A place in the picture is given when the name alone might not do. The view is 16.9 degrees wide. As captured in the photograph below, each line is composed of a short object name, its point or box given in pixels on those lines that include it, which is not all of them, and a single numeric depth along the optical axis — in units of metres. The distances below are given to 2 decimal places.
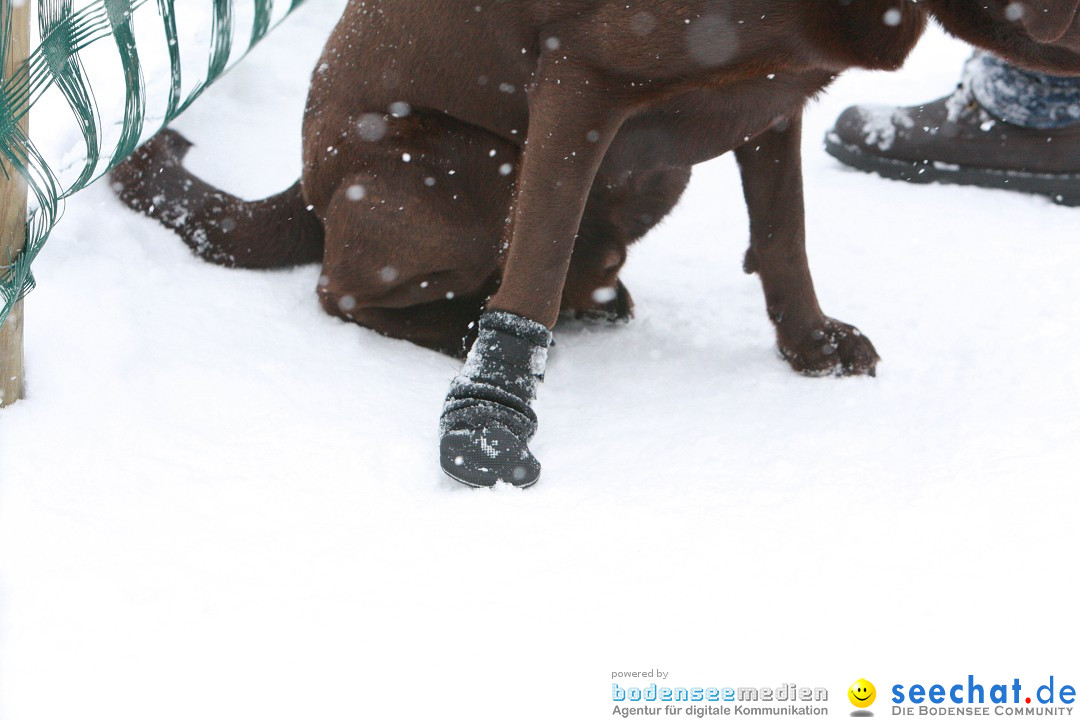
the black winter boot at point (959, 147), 4.21
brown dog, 3.47
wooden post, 3.39
